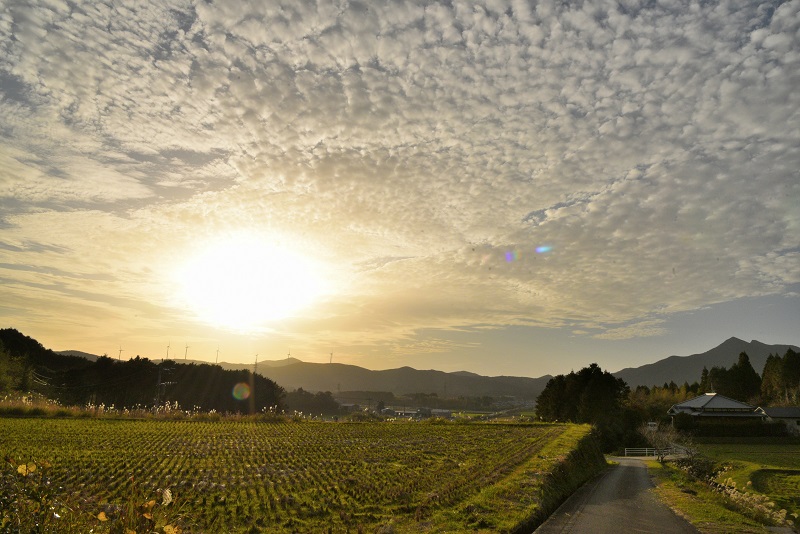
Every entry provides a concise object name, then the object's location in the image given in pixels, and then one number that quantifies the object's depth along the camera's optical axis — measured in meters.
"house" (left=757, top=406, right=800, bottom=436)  79.91
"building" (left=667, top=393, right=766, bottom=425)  82.96
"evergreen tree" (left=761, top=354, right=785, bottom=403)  111.64
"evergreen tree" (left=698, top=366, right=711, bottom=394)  120.19
